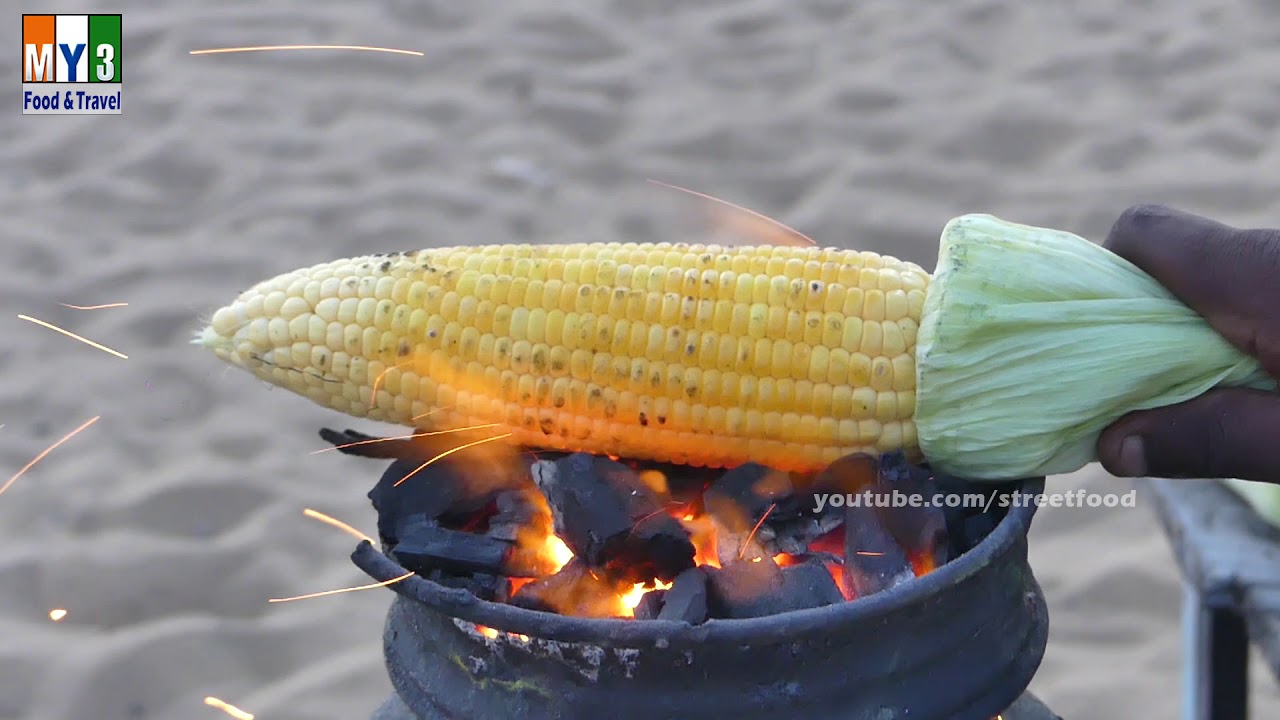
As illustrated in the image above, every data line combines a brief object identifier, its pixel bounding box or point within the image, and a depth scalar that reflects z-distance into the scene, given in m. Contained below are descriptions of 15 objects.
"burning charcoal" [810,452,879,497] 1.22
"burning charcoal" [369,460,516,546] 1.22
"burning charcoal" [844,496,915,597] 1.19
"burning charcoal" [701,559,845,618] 1.18
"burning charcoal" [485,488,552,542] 1.22
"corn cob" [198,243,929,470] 1.22
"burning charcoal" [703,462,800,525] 1.21
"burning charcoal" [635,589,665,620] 1.18
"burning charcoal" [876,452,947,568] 1.20
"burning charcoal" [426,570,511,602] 1.20
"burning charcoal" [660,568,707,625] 1.17
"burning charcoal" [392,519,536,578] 1.20
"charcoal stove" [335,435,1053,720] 1.16
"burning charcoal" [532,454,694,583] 1.20
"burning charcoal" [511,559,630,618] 1.19
